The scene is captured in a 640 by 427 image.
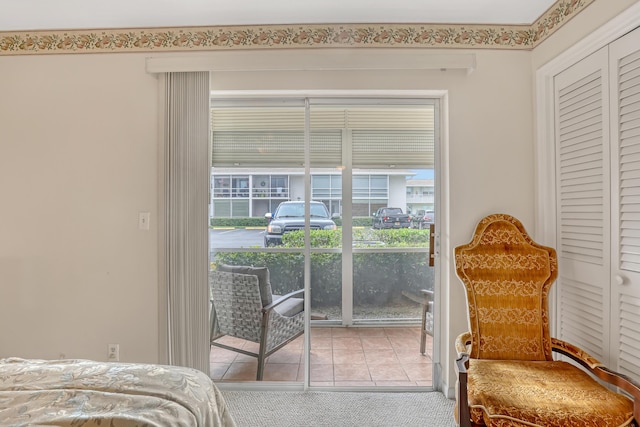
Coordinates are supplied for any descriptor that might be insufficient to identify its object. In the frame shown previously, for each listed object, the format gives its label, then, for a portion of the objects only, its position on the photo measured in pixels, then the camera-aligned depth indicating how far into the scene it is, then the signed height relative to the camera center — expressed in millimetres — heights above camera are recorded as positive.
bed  912 -621
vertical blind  2129 -15
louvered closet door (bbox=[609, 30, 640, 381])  1496 +55
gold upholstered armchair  1308 -780
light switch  2150 -51
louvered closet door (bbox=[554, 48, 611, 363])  1657 +49
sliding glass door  2312 -10
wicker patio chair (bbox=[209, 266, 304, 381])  2301 -764
